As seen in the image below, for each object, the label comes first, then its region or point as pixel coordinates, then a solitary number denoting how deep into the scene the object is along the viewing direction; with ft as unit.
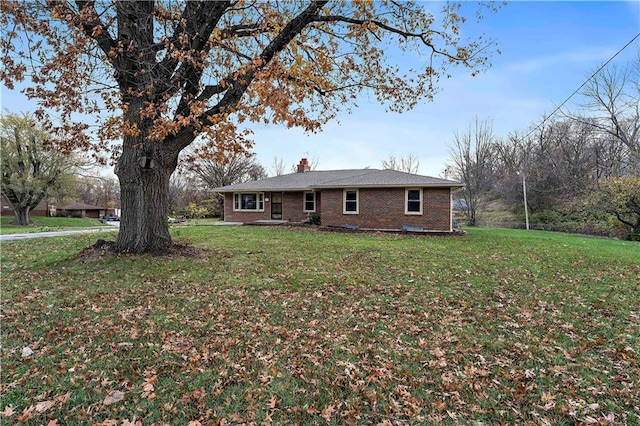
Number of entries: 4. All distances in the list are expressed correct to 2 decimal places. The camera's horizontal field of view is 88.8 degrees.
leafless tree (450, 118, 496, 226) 100.94
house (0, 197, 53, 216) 124.60
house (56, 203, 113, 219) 139.64
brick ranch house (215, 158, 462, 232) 54.44
